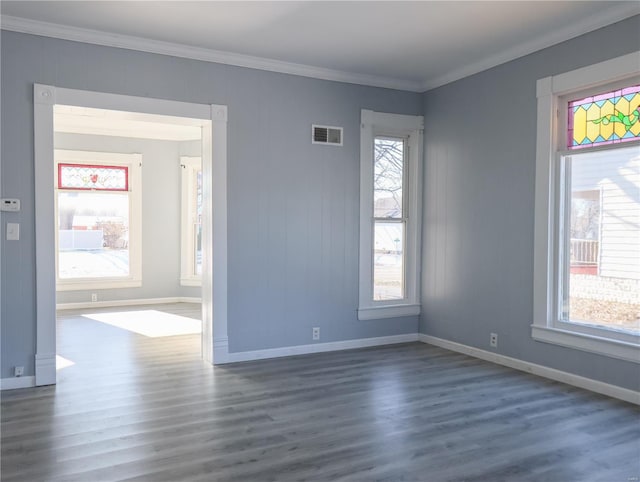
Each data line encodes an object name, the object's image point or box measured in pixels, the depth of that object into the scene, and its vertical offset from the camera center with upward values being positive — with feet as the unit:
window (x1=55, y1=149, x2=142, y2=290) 25.85 +0.51
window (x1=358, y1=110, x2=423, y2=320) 17.71 +0.60
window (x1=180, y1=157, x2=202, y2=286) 27.91 +0.61
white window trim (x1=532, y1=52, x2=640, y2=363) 13.29 +0.48
